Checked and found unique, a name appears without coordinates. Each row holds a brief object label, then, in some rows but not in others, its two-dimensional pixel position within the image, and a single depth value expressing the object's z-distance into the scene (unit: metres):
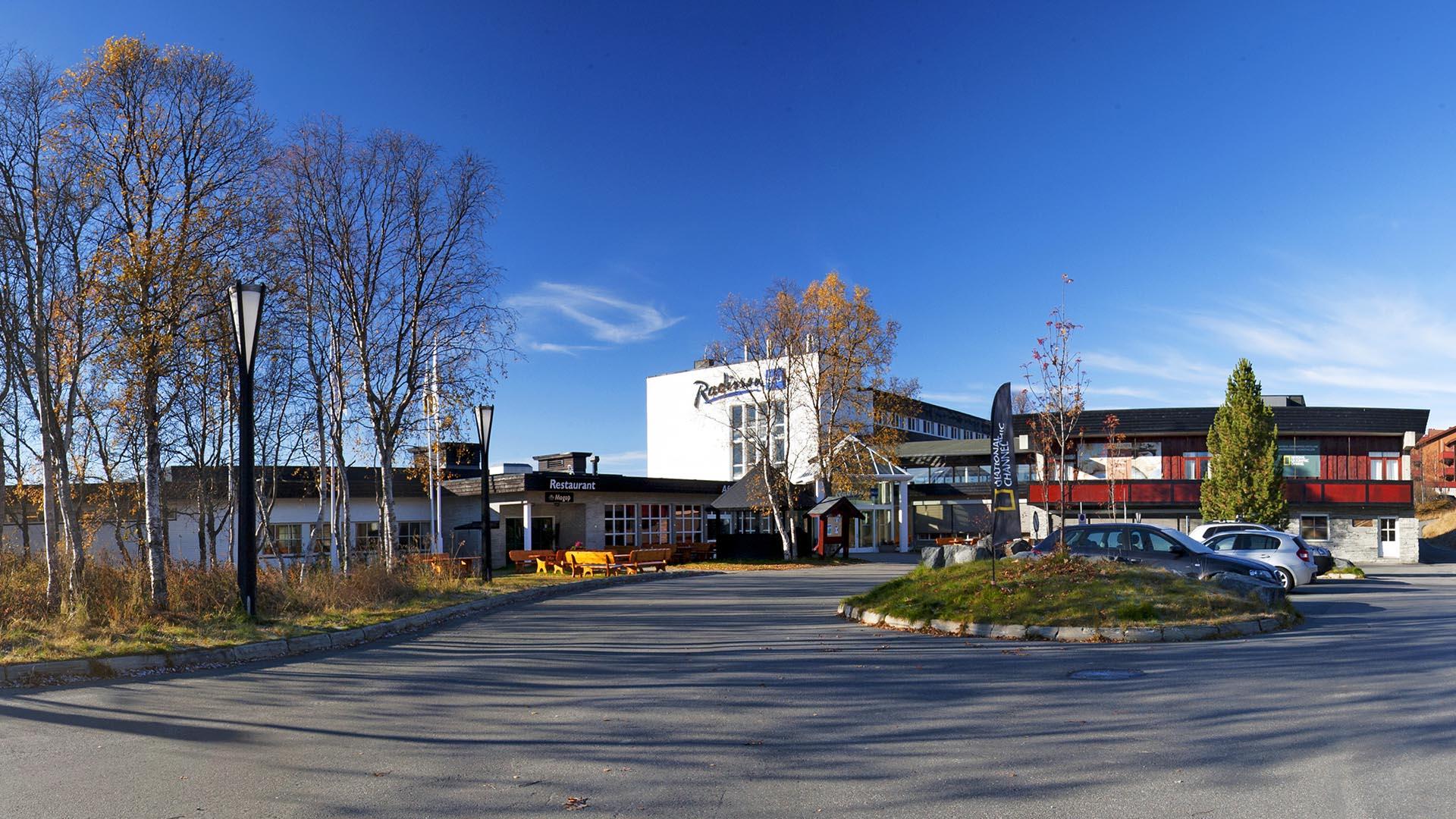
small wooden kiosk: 40.75
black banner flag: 17.72
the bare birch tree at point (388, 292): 24.98
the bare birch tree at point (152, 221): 14.85
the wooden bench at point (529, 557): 33.41
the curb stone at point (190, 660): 10.60
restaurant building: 38.44
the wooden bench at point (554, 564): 32.31
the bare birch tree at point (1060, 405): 22.52
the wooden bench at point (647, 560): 32.22
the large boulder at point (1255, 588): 14.80
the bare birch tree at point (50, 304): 14.41
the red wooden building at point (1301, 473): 42.44
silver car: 21.89
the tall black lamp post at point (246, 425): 13.66
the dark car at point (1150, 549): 17.91
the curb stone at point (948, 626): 14.01
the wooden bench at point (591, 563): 29.86
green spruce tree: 38.41
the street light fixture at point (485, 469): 24.66
